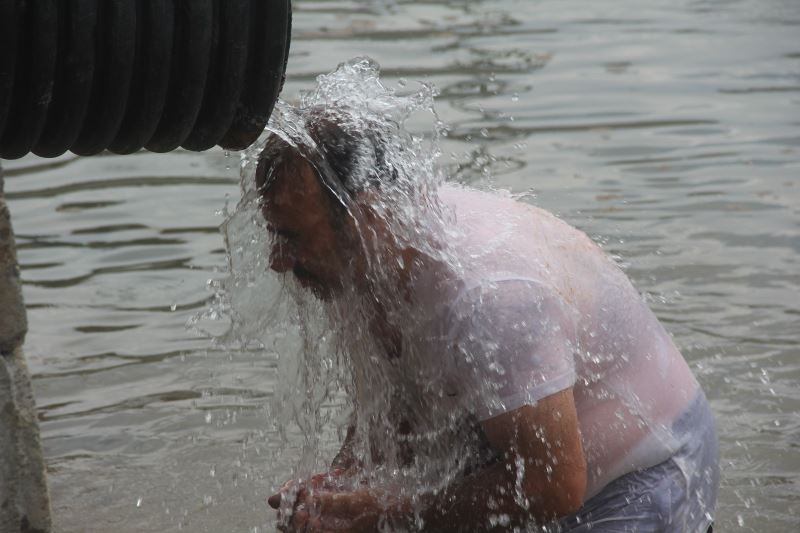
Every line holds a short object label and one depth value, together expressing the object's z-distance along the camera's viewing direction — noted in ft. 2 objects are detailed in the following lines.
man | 21.35
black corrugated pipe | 18.49
